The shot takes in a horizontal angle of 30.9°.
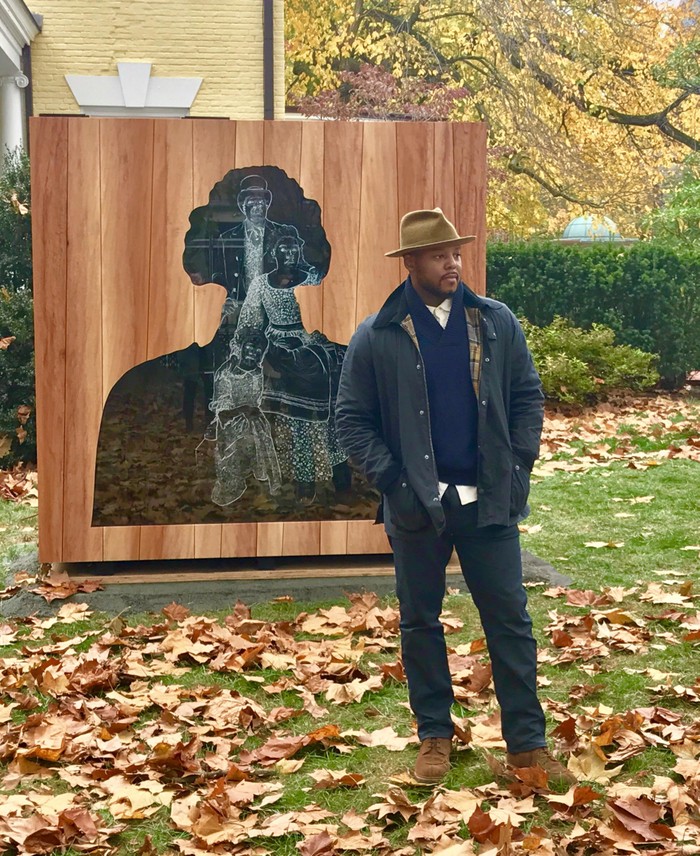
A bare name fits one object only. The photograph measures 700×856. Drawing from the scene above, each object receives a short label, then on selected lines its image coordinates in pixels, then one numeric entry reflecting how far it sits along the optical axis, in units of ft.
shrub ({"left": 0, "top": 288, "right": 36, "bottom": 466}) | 36.94
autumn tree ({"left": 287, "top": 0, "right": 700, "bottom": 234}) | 76.69
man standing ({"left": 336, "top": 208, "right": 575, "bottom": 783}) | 14.20
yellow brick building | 60.34
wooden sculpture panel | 23.58
